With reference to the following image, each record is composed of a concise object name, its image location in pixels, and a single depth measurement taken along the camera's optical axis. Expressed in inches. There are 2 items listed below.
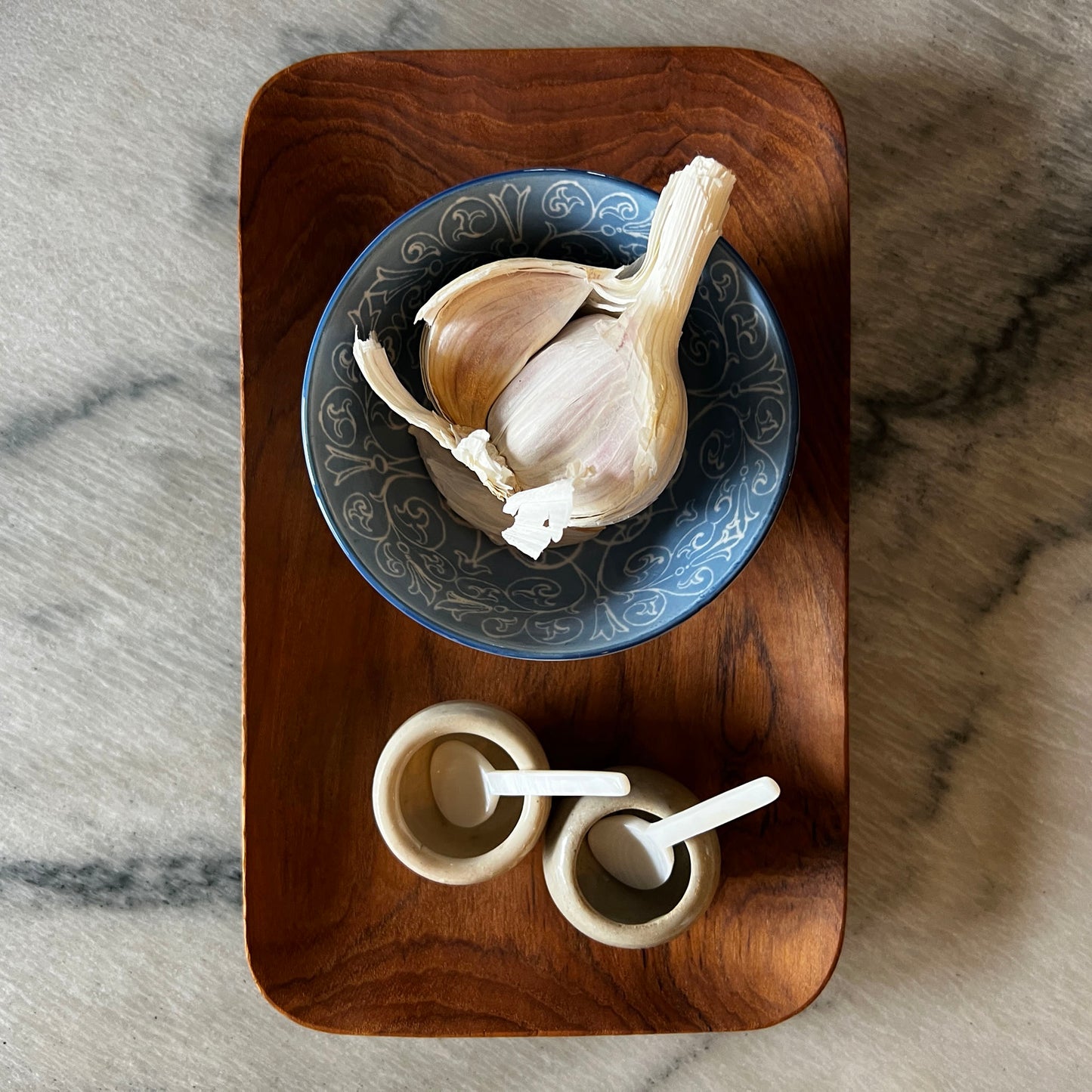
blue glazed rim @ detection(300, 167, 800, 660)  20.8
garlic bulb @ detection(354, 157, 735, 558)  20.1
